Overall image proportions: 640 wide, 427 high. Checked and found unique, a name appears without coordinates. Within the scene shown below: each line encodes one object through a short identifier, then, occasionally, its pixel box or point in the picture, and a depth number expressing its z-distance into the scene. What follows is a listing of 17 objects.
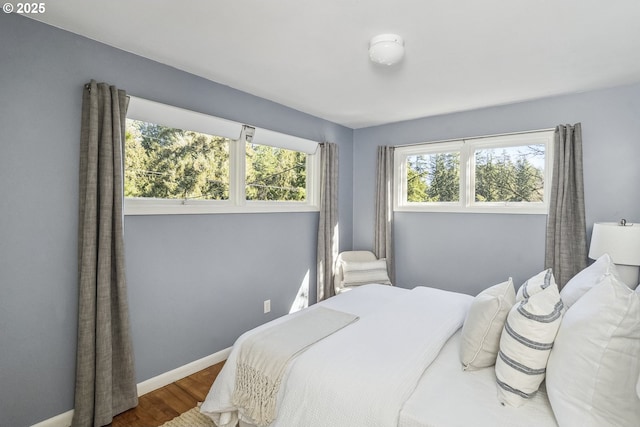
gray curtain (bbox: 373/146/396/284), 4.01
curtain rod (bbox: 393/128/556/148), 3.19
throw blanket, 1.61
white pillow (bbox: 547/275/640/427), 1.08
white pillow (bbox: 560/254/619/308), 1.62
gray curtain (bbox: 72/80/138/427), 2.01
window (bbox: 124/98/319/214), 2.44
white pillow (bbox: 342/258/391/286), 3.70
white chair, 3.75
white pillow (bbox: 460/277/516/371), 1.54
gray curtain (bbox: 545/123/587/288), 2.93
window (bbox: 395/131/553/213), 3.30
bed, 1.16
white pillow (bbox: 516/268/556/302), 1.63
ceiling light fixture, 2.01
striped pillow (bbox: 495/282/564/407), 1.30
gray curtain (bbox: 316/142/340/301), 3.80
